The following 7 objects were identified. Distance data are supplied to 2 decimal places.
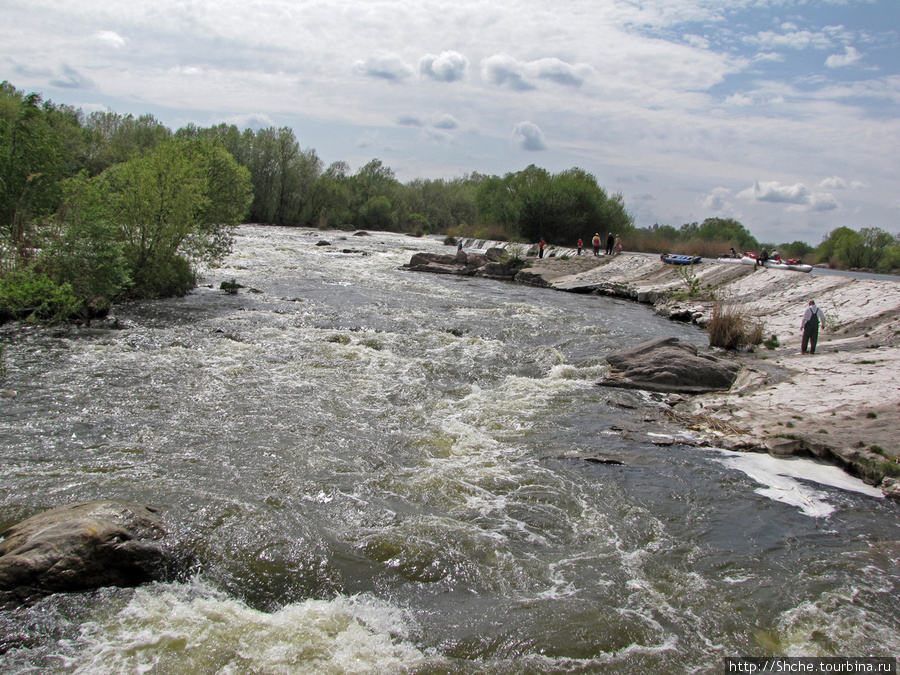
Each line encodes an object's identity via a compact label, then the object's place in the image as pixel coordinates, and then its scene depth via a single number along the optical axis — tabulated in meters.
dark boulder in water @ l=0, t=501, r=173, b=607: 5.23
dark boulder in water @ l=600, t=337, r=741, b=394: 13.74
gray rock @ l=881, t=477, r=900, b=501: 8.45
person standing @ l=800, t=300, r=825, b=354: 17.06
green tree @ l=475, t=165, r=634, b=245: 58.94
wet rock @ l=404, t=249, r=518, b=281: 39.28
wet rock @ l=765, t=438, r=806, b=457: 9.82
